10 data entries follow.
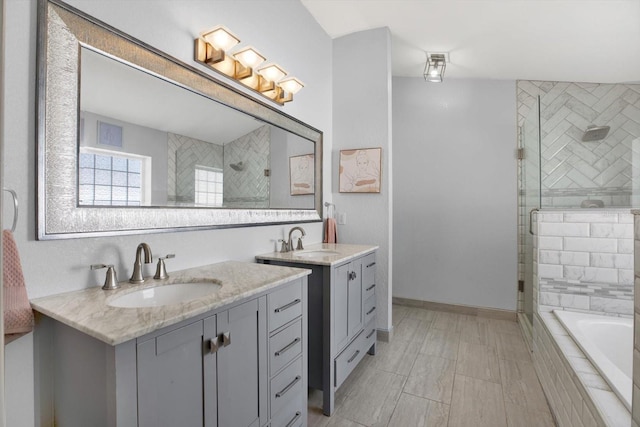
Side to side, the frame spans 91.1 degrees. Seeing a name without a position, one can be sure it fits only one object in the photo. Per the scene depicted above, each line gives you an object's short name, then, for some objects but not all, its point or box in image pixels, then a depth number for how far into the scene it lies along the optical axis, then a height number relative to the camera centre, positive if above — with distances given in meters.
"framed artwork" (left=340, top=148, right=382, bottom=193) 2.90 +0.40
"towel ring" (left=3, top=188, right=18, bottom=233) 0.96 +0.01
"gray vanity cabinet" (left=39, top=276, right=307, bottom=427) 0.86 -0.52
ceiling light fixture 3.15 +1.53
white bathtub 1.90 -0.77
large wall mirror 1.09 +0.33
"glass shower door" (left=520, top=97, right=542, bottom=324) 2.77 +0.23
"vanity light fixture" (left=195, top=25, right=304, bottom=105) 1.65 +0.88
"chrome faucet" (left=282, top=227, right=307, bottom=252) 2.32 -0.23
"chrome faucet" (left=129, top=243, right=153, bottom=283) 1.28 -0.20
